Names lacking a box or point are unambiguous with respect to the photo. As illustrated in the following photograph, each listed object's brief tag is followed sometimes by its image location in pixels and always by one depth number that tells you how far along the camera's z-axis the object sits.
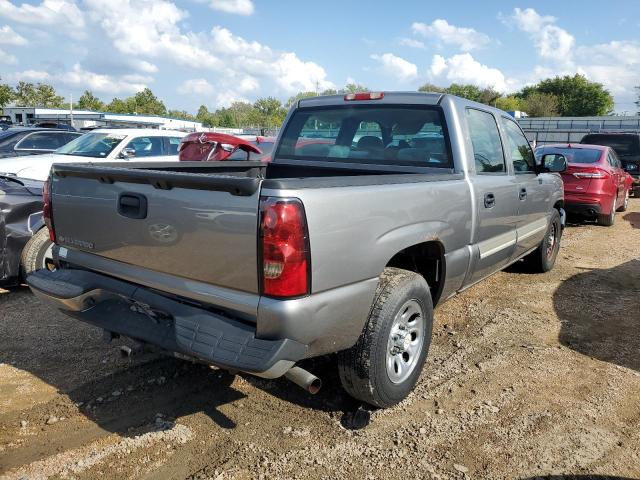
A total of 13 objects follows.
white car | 9.28
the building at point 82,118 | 40.35
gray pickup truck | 2.39
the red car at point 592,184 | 9.22
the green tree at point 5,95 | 55.19
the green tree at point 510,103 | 69.00
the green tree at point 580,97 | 72.56
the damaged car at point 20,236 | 4.94
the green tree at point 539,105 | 67.62
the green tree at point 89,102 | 78.50
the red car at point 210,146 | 8.52
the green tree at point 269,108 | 104.59
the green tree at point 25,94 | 65.31
